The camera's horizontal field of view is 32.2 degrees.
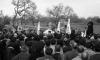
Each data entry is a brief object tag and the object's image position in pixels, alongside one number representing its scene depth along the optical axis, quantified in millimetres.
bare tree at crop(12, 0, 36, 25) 44000
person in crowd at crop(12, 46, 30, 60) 4645
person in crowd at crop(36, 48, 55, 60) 4248
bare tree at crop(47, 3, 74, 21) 61094
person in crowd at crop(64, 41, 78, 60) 4959
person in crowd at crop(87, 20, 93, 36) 14234
